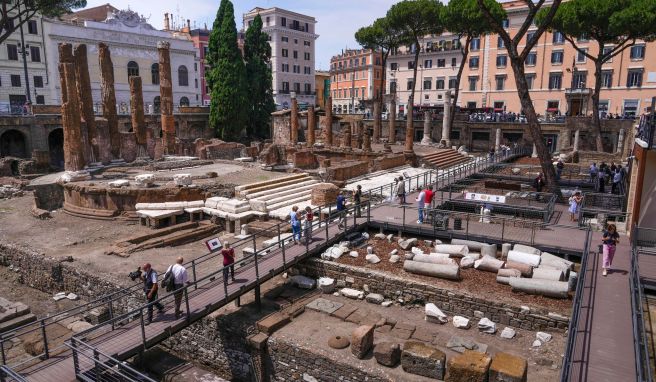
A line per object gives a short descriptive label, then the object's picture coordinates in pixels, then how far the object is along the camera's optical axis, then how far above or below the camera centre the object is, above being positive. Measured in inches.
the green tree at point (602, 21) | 1286.3 +264.8
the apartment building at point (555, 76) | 1754.4 +149.3
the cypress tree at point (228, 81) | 1849.2 +128.9
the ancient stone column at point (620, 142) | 1390.3 -90.2
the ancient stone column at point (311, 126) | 1610.5 -44.4
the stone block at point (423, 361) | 365.3 -196.3
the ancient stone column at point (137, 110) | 1273.4 +10.3
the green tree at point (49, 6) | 1264.8 +326.3
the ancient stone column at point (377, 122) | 1720.4 -34.4
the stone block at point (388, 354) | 381.7 -198.0
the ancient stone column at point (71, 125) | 1026.1 -24.5
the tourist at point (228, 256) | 481.4 -147.1
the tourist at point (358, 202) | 690.5 -138.8
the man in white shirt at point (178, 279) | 418.9 -152.4
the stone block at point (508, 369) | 336.8 -188.3
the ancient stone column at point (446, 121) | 1635.1 -29.8
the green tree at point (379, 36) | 1966.0 +332.2
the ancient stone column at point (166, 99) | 1275.8 +41.4
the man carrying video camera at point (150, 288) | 415.5 -158.3
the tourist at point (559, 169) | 989.2 -120.7
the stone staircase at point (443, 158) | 1303.0 -135.7
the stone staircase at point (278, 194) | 816.9 -155.8
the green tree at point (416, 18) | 1791.3 +374.0
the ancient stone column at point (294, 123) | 1695.5 -37.7
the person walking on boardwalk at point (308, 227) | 585.6 -144.2
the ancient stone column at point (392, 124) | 1656.0 -40.0
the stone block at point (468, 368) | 345.1 -190.2
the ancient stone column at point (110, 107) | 1249.4 +18.6
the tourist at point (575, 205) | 654.5 -130.6
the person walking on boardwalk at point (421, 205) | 657.0 -134.0
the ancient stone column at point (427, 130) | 1722.4 -63.9
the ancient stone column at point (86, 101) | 1168.8 +32.8
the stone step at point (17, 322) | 492.4 -224.8
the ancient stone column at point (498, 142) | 1562.4 -100.2
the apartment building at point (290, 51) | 2674.7 +367.4
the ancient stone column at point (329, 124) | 1587.1 -37.2
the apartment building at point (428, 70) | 2335.1 +224.4
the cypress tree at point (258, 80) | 2012.8 +143.7
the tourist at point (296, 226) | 601.0 -145.3
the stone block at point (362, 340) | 391.9 -192.9
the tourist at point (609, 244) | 454.9 -129.5
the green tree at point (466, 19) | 1571.1 +322.4
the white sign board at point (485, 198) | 677.3 -126.3
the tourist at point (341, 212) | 640.4 -143.3
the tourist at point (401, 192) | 762.8 -129.6
